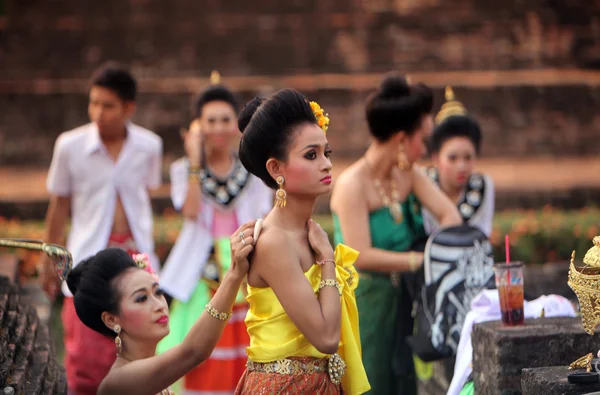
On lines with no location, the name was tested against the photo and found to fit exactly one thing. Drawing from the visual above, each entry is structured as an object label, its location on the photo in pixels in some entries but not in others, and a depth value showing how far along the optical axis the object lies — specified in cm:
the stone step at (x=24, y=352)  700
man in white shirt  1227
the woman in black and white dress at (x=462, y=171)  1273
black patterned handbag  980
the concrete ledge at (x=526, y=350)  796
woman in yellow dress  687
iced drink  820
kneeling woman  703
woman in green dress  1055
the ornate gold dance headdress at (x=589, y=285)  675
